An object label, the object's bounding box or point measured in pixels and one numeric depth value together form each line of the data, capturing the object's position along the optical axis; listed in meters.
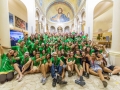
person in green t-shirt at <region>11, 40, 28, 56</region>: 3.78
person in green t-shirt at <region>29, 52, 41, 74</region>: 3.28
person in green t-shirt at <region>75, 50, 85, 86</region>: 2.59
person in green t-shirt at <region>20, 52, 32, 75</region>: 3.19
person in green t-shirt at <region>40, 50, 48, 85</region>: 2.77
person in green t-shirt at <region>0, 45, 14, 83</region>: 2.66
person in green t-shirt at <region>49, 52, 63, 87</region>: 2.59
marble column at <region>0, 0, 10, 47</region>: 3.72
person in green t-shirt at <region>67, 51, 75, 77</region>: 3.11
